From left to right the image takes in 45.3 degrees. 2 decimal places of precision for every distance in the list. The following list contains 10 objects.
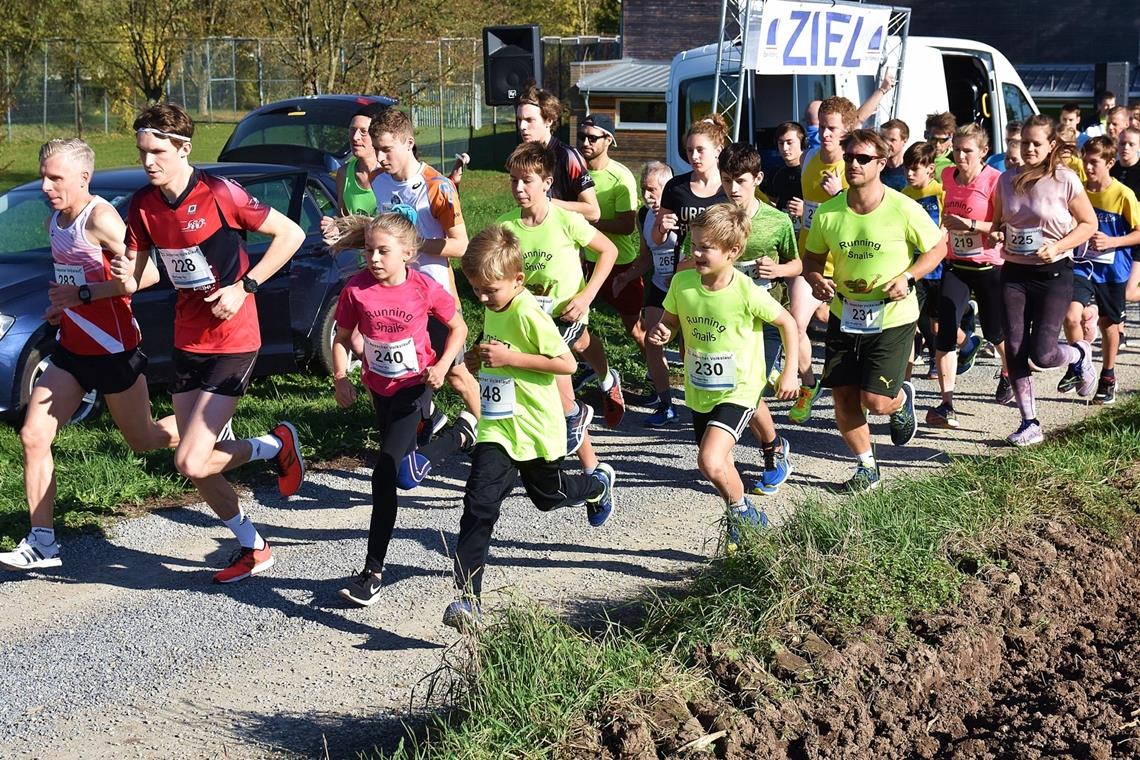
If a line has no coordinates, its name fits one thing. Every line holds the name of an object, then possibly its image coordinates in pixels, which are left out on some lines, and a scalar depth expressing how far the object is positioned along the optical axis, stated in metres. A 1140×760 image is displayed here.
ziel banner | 12.97
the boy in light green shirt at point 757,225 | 7.62
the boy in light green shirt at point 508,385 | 5.45
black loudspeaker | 12.94
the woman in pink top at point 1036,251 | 8.23
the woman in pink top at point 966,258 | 8.90
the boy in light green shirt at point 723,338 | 6.09
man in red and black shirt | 5.87
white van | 15.39
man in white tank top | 6.05
